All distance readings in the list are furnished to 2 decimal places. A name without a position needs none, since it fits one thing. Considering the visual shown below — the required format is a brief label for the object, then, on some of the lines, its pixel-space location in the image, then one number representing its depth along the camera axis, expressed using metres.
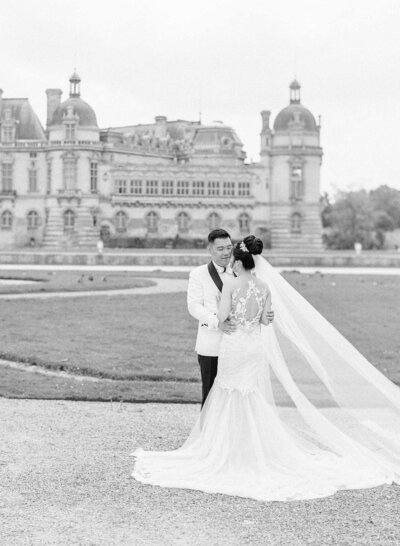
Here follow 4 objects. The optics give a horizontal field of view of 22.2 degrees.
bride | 7.62
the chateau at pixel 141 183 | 66.12
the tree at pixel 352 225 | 71.69
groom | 8.41
